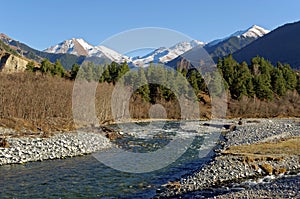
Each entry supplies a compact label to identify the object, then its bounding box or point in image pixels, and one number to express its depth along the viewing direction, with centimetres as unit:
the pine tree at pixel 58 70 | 7631
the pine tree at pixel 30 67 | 8025
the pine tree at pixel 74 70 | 7855
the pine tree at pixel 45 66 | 7757
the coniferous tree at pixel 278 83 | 8038
